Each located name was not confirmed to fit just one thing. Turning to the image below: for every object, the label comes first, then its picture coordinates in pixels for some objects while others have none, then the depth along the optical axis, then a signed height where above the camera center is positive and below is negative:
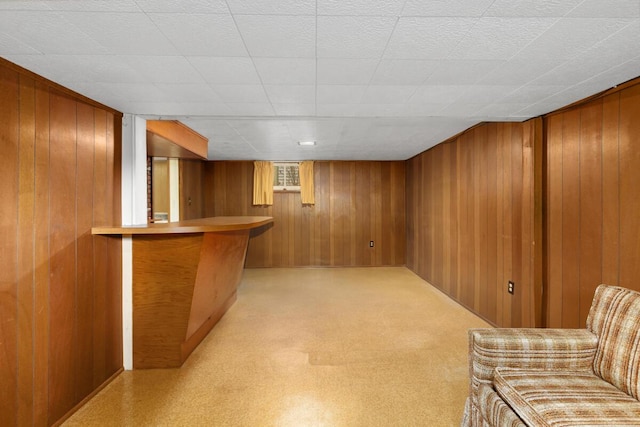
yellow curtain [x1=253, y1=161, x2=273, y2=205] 5.57 +0.63
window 5.78 +0.77
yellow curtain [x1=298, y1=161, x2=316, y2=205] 5.61 +0.62
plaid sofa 1.14 -0.76
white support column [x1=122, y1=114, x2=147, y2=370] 2.25 +0.16
